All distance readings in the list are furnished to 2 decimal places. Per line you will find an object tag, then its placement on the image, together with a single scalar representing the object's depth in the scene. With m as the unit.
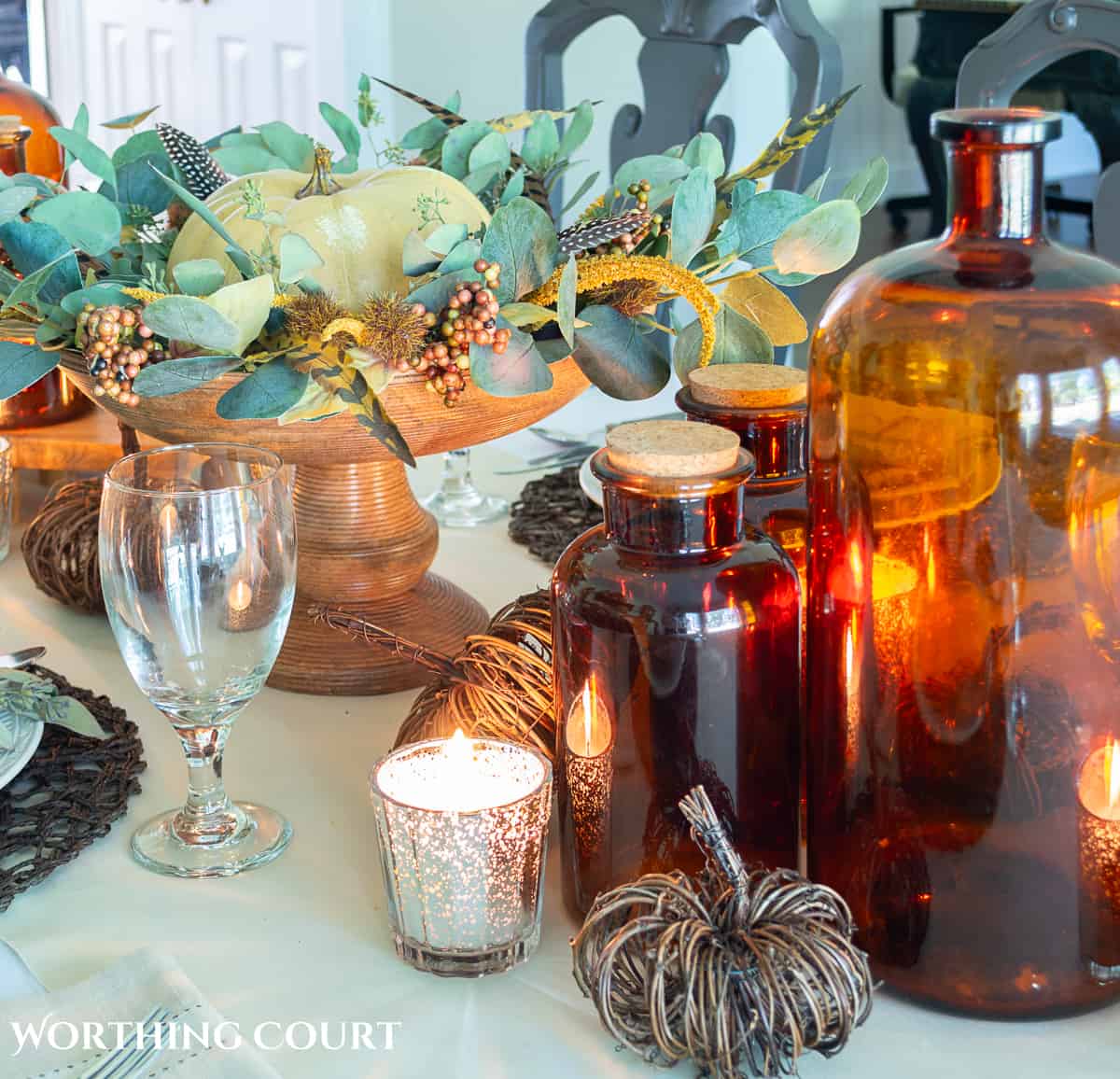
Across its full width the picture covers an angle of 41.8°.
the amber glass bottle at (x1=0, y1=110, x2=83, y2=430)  1.04
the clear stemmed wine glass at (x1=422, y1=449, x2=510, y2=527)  1.04
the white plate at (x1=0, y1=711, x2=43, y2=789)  0.62
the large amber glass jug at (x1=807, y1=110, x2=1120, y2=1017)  0.43
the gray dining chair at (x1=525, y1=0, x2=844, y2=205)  1.37
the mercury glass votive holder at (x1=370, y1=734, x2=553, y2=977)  0.50
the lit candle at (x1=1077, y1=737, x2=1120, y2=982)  0.46
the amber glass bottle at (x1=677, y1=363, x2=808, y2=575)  0.60
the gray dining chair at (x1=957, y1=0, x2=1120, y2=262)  1.23
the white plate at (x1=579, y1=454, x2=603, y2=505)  0.87
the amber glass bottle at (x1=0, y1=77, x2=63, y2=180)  1.29
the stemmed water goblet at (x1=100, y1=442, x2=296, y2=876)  0.56
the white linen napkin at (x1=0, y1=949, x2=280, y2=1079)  0.46
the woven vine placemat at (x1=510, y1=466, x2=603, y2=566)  0.96
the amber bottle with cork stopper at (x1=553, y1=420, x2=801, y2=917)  0.49
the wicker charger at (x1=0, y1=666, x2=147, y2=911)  0.60
